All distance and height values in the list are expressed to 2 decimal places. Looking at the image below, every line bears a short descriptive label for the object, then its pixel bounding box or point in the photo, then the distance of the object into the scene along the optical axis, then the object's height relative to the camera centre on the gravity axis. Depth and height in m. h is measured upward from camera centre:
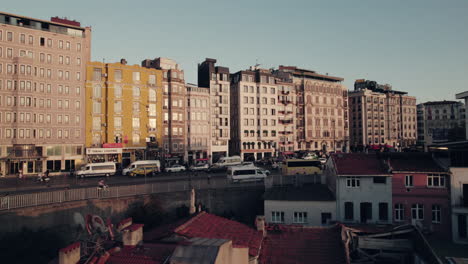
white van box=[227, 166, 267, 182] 43.22 -4.08
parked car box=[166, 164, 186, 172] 58.41 -4.30
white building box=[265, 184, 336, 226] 33.72 -6.86
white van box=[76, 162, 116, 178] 50.62 -3.97
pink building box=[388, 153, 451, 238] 31.47 -5.23
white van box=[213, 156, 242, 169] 60.59 -3.41
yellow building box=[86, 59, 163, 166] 64.69 +6.68
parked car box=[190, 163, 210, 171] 58.44 -4.14
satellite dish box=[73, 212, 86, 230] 27.79 -6.42
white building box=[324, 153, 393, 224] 33.12 -5.19
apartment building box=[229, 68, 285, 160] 87.12 +7.97
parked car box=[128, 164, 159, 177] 52.34 -4.25
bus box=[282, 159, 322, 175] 49.06 -3.53
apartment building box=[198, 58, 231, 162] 81.19 +9.94
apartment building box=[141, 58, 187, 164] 72.44 +6.50
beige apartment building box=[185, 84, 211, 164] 75.81 +4.96
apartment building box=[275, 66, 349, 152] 99.06 +10.70
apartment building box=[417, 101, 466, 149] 147.88 +12.34
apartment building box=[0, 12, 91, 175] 57.81 +9.51
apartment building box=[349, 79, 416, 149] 116.12 +10.11
